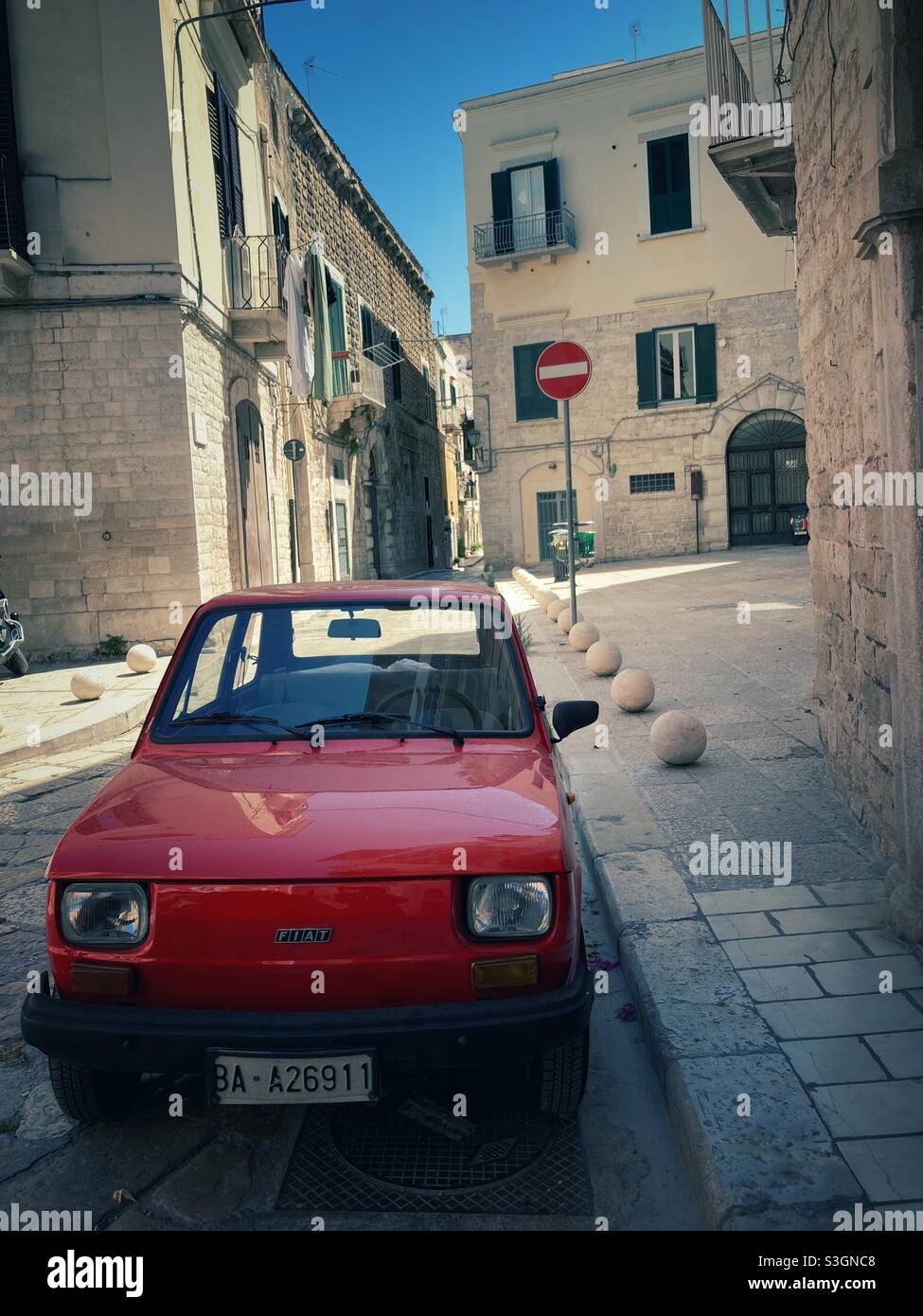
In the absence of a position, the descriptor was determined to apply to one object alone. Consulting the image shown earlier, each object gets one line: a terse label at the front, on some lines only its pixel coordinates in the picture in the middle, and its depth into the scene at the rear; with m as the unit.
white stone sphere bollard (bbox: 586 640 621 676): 9.05
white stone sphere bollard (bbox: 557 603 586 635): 12.42
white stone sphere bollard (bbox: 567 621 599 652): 10.68
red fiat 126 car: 2.45
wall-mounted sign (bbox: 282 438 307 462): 19.96
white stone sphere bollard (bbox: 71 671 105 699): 10.12
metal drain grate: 2.54
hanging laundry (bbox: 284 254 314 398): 17.59
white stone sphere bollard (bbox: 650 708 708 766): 6.05
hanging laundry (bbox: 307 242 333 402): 21.59
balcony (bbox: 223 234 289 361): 16.48
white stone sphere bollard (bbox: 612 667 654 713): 7.64
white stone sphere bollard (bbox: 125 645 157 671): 12.17
